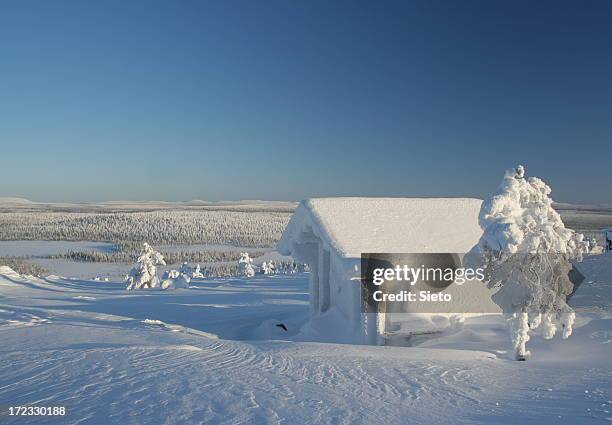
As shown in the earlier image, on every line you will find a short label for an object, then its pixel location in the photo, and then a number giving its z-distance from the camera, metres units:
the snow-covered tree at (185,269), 45.68
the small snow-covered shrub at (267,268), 50.03
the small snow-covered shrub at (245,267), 47.44
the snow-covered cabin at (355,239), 12.96
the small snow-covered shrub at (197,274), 45.23
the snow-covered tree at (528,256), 9.72
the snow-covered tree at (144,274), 34.03
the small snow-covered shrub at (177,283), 31.48
